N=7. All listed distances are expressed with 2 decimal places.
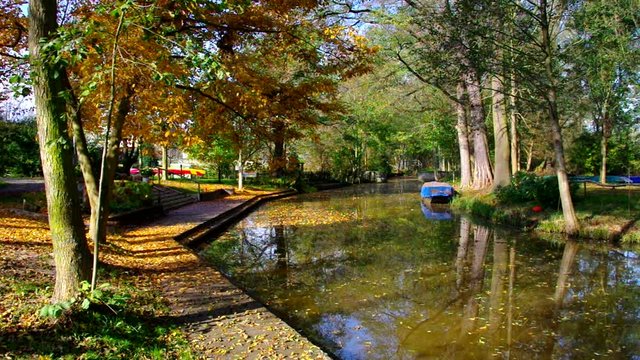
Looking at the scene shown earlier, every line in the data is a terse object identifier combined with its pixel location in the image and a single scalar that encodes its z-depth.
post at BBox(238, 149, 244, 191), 30.99
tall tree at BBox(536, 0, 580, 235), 13.95
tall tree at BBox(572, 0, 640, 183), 14.51
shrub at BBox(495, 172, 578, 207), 16.83
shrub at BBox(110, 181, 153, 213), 16.14
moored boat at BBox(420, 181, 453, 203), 25.48
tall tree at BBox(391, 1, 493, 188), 14.02
